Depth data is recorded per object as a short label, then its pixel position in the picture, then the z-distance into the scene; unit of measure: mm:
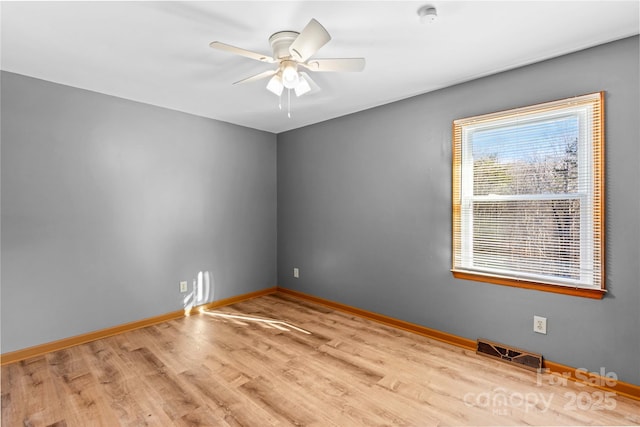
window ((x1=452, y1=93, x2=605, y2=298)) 2152
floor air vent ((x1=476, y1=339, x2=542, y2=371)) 2363
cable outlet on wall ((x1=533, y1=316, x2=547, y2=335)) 2354
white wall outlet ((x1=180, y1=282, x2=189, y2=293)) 3602
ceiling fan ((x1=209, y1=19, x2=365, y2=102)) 1698
